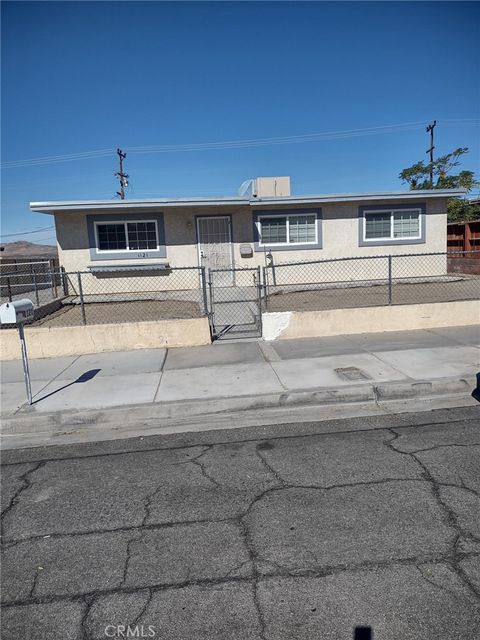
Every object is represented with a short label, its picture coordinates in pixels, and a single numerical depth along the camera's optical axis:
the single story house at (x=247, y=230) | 14.45
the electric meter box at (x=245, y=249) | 15.02
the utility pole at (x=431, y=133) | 36.77
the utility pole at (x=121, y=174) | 42.19
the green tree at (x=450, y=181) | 30.52
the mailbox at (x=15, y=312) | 5.50
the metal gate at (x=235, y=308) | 9.73
